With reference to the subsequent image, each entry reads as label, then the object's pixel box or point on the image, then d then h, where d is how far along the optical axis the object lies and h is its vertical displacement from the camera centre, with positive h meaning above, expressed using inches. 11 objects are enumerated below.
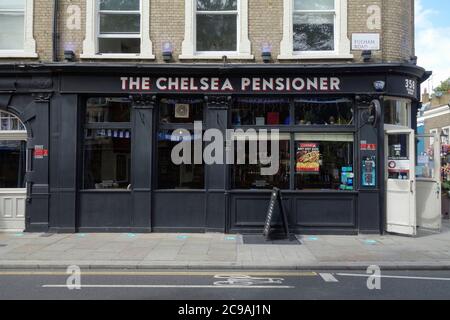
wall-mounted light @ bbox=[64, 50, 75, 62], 477.4 +112.7
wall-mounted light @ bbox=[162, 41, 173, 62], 478.3 +118.6
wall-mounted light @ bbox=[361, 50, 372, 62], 469.4 +112.8
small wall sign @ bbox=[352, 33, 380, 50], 476.4 +128.5
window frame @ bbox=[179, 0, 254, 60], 481.4 +130.2
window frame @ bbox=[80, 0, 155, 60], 483.5 +132.1
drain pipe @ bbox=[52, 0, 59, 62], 486.3 +136.0
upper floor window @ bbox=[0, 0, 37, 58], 500.7 +149.3
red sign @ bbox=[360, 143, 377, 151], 470.9 +23.5
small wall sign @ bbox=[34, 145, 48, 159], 481.7 +17.7
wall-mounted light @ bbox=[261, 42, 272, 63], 475.8 +116.8
